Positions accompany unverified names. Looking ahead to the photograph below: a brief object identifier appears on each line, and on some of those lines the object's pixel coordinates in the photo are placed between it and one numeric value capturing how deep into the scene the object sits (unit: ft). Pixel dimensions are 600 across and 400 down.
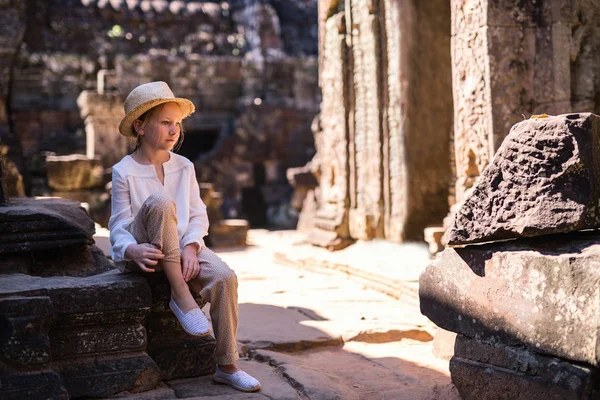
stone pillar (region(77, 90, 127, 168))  44.72
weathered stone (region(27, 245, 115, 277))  11.22
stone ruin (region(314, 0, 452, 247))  24.56
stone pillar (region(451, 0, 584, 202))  18.28
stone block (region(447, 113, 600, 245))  8.45
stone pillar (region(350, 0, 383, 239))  25.89
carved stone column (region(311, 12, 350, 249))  27.91
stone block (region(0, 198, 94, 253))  10.58
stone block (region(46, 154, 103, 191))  40.04
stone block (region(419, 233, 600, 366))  8.01
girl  9.46
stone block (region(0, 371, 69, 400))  8.28
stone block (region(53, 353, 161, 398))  9.02
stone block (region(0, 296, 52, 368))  8.43
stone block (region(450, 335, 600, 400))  8.00
